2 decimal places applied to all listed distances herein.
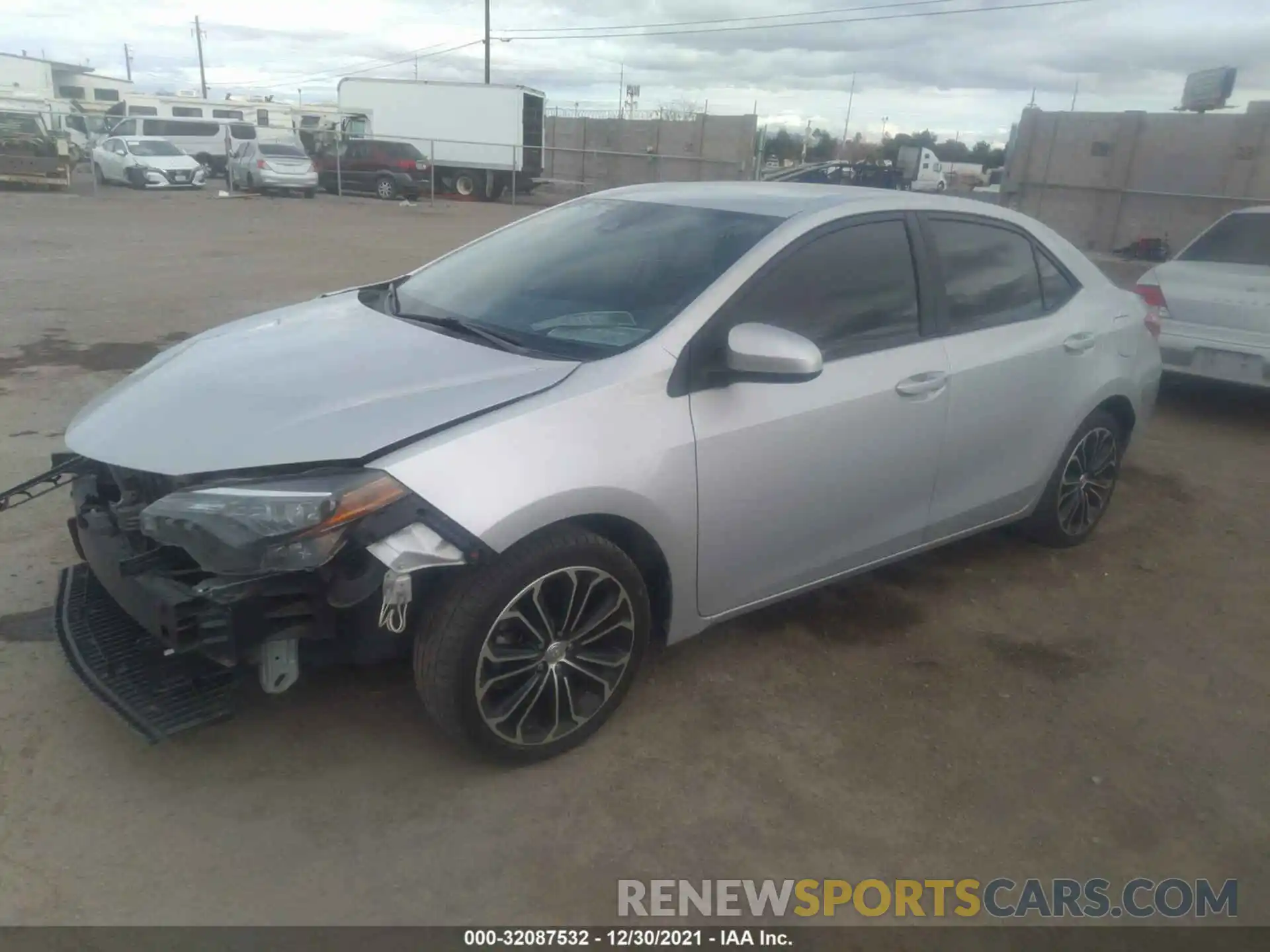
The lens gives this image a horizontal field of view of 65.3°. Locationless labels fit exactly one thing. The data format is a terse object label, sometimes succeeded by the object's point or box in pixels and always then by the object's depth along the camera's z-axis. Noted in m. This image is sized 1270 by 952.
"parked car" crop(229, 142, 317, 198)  25.45
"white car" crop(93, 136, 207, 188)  25.23
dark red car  27.62
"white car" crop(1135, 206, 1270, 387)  6.63
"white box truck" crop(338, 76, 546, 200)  29.97
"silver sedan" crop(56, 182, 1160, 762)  2.58
